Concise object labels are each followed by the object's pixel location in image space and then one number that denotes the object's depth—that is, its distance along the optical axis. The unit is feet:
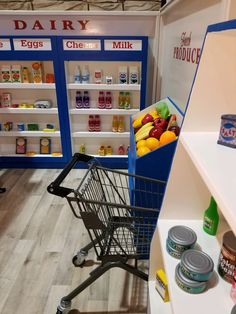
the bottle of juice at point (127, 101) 9.92
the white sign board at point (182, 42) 5.08
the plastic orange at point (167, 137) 5.81
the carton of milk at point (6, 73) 9.67
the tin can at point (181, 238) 2.92
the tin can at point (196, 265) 2.55
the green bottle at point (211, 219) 3.10
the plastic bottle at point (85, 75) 9.64
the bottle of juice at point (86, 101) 10.04
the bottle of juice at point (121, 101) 9.95
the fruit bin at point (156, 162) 5.45
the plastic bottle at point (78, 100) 10.00
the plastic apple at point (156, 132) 6.38
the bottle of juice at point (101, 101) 9.93
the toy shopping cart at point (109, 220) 4.07
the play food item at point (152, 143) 6.03
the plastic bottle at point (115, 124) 10.37
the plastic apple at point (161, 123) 6.66
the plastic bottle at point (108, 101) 9.98
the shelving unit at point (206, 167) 2.05
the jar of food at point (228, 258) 2.51
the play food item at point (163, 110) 7.49
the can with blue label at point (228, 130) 2.36
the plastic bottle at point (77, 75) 9.62
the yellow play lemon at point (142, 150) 5.83
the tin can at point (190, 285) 2.55
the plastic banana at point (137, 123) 7.81
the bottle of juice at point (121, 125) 10.35
